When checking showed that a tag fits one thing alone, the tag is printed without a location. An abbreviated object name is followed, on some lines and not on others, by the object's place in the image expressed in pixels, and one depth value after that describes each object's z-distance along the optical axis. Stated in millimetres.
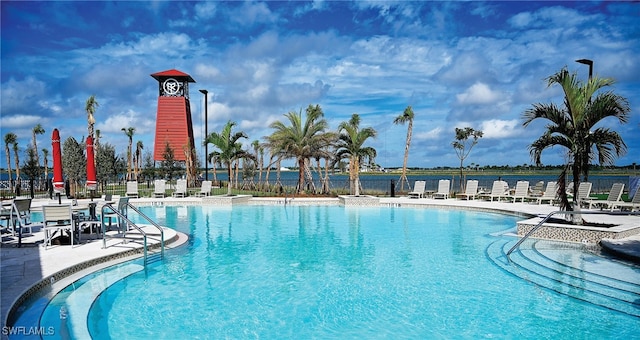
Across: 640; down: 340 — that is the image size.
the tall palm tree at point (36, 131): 38200
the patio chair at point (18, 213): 9016
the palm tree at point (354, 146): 22062
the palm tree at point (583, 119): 9633
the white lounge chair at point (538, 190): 18838
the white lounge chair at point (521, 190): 18875
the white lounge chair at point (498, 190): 19719
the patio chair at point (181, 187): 22781
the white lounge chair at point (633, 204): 13199
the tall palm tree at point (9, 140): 38406
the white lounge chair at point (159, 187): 22047
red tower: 43719
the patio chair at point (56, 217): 8305
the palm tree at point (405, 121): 26203
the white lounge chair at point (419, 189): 21719
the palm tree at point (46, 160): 35094
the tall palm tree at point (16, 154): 36881
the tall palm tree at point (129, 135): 35312
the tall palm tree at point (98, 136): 30556
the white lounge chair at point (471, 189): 20650
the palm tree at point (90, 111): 25578
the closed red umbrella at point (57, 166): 9598
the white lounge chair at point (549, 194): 17256
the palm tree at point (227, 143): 24266
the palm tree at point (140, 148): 42262
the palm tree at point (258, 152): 33662
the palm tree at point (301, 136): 23875
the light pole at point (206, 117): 29550
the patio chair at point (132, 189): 21969
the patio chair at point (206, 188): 22922
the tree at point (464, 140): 27172
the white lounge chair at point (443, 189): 21438
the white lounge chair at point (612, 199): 14273
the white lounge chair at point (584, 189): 16031
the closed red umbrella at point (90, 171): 10453
